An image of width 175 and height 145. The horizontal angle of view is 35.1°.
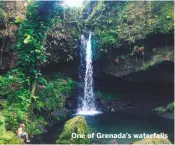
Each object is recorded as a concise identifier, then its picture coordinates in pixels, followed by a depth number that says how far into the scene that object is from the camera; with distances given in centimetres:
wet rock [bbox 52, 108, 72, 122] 1418
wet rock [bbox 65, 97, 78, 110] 1690
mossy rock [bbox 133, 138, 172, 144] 777
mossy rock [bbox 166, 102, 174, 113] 1463
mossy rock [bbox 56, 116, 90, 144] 959
